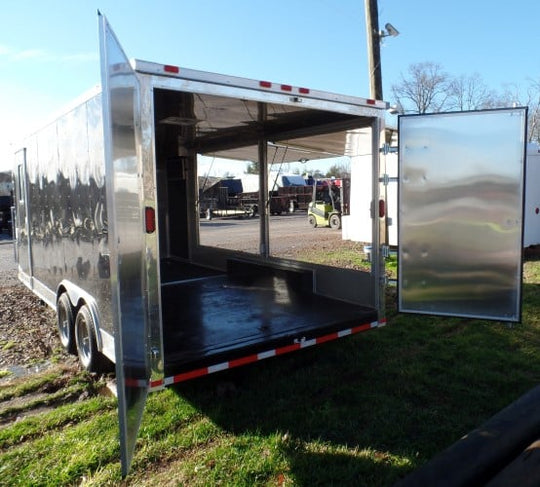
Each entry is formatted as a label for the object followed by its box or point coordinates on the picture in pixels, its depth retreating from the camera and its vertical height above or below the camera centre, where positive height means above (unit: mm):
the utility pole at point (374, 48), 9039 +2942
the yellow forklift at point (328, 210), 19281 -219
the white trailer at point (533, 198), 10250 +76
